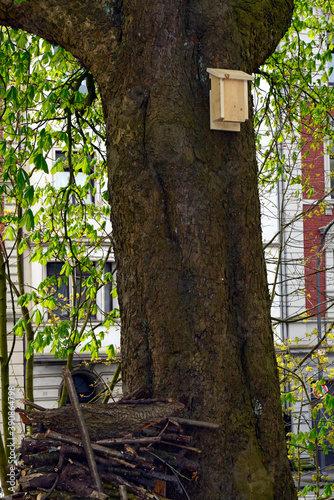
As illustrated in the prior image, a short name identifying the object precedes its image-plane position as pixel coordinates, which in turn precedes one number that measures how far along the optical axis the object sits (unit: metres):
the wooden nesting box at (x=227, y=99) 5.98
